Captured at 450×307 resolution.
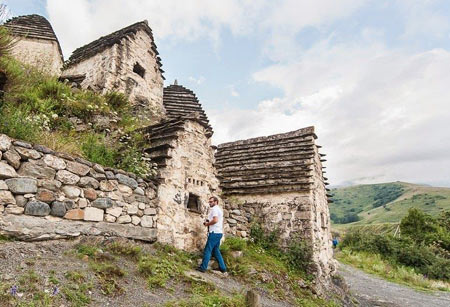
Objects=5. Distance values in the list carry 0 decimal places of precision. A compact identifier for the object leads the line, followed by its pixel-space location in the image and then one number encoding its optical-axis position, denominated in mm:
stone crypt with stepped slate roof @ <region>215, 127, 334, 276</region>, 9047
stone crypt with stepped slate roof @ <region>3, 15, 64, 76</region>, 13578
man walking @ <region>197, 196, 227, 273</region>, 6656
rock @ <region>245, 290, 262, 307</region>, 4812
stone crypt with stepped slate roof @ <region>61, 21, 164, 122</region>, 12555
